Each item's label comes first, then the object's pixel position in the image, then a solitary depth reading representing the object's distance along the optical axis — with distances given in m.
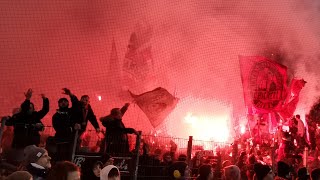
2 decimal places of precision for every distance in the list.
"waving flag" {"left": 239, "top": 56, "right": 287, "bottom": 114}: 14.55
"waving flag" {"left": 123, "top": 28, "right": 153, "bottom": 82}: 15.72
